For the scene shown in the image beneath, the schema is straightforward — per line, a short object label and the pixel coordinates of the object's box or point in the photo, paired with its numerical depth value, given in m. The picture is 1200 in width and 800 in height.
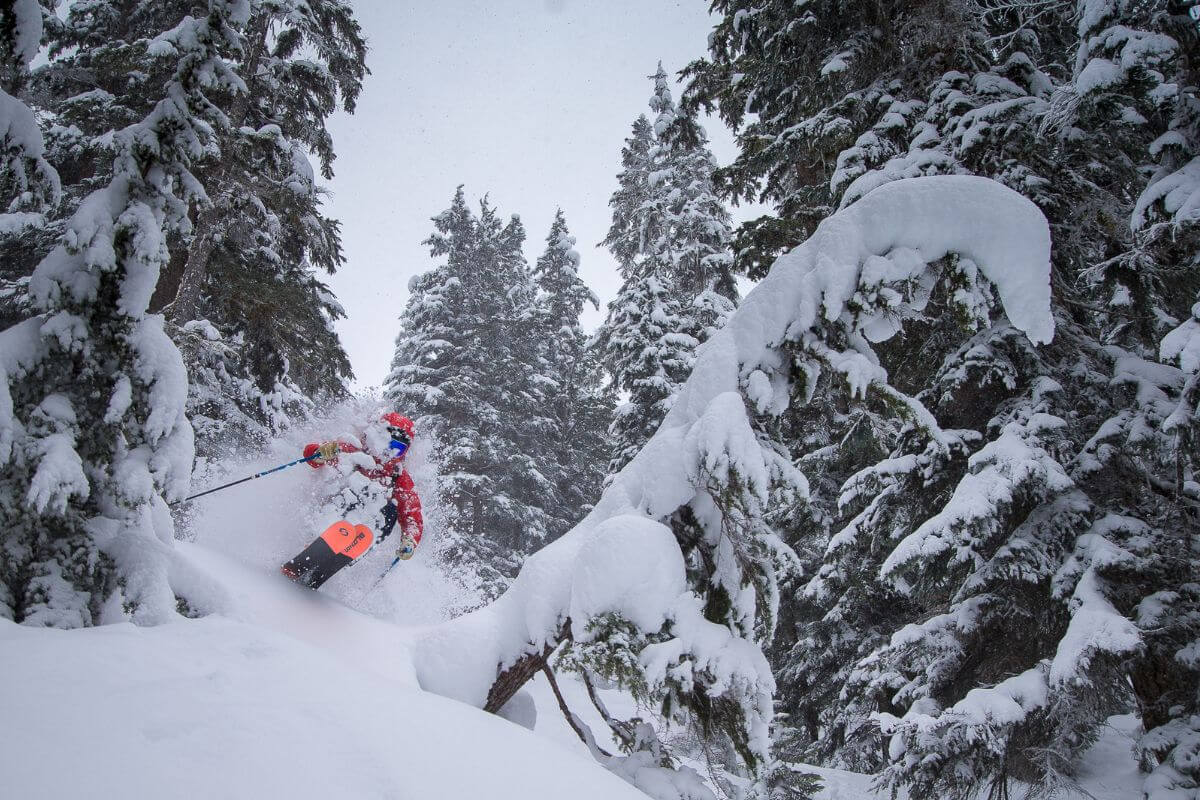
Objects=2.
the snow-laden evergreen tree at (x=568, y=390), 26.66
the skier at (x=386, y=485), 8.14
